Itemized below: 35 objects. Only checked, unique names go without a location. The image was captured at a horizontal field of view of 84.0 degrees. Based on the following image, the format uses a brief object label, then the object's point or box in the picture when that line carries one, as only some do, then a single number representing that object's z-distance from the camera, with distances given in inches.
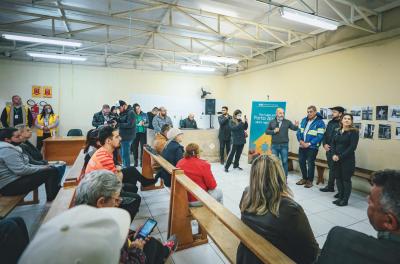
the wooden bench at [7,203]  84.3
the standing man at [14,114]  223.1
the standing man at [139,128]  241.0
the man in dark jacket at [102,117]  236.4
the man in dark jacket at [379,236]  32.9
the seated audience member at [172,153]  128.7
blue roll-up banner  234.5
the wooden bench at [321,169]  160.7
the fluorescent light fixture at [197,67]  276.5
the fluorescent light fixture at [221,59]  231.7
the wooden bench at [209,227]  45.1
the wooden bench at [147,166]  164.1
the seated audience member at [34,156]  131.5
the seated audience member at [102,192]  49.8
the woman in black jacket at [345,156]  136.9
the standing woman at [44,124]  236.5
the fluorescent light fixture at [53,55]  231.5
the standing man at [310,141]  172.7
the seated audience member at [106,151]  90.8
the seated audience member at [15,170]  97.3
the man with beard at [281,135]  188.9
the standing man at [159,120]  231.0
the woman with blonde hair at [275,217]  48.6
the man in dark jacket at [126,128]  193.0
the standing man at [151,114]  265.3
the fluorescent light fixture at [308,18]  128.9
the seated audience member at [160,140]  156.9
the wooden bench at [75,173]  94.3
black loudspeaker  361.1
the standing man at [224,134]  233.1
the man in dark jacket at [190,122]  294.0
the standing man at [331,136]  156.6
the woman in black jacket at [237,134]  214.4
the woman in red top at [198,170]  101.1
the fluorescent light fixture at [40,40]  178.8
